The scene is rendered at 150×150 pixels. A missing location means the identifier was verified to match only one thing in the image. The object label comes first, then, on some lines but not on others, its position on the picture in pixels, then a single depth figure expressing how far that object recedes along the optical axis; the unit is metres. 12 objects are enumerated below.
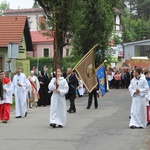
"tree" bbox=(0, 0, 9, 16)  107.34
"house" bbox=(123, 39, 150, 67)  60.56
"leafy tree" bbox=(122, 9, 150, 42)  80.88
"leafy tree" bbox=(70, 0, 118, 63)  37.25
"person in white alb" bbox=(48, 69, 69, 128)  15.76
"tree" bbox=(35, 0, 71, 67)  32.81
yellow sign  33.87
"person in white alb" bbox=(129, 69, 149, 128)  15.48
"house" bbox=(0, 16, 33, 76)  38.56
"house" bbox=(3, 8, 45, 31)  83.06
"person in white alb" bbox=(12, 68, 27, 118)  19.61
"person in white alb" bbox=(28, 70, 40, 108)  25.41
